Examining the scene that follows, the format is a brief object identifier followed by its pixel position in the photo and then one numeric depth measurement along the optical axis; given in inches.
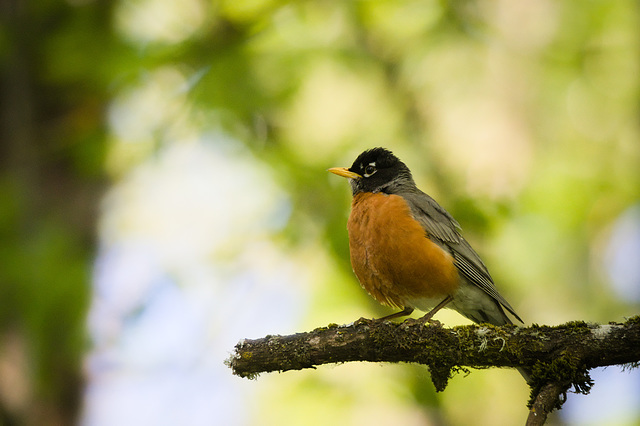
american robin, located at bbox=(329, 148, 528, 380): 355.6
